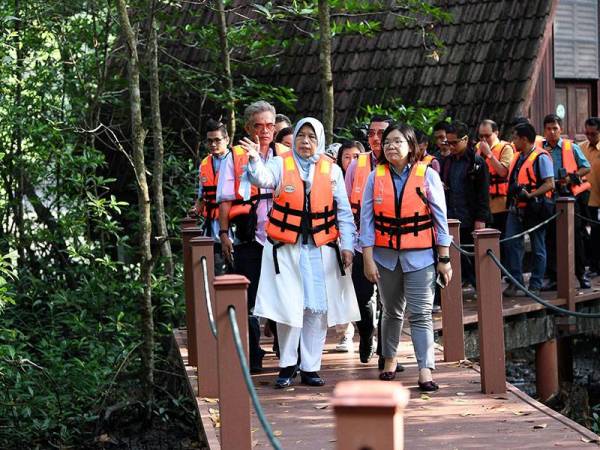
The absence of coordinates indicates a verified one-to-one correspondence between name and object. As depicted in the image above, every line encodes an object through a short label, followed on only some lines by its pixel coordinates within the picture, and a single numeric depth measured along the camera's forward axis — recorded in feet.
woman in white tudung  41.95
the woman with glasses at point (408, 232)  40.66
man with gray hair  45.68
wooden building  80.65
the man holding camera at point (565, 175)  66.85
